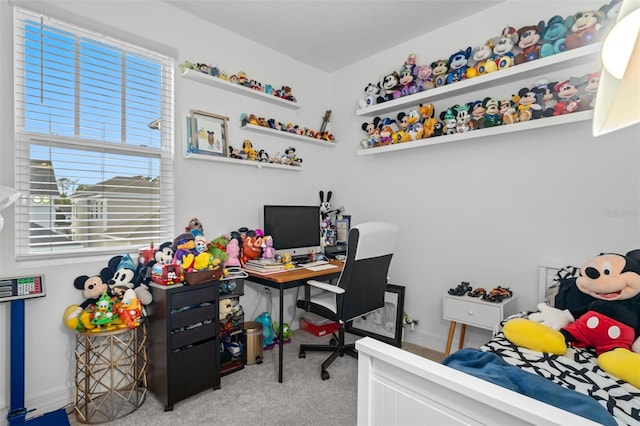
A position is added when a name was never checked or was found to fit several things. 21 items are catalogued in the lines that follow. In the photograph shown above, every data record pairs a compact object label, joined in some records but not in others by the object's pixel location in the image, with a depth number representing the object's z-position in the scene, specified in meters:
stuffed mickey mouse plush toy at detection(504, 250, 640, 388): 1.46
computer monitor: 2.63
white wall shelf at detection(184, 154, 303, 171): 2.44
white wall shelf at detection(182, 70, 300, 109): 2.38
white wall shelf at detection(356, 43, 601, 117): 1.94
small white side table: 2.14
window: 1.82
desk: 2.13
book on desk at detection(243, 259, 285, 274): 2.37
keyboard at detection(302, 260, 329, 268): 2.56
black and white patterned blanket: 1.10
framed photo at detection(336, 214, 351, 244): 3.25
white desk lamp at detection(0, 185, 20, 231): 1.46
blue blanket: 0.93
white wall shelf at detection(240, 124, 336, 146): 2.77
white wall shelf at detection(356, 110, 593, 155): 1.95
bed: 0.70
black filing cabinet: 1.87
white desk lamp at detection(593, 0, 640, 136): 0.48
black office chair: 2.08
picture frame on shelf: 2.44
